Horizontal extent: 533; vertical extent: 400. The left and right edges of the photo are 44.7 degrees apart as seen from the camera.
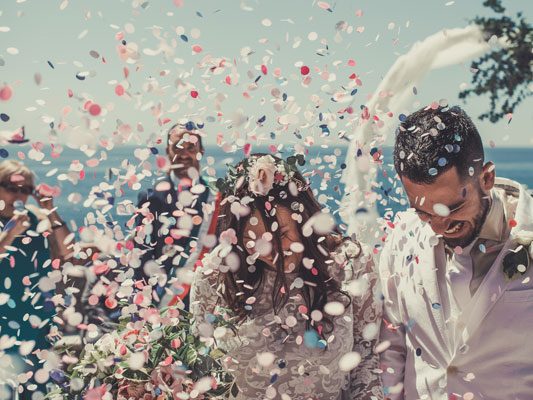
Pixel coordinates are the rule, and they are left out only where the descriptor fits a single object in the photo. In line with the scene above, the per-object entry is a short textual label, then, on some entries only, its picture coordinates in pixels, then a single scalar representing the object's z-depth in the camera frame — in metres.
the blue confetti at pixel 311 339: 2.19
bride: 2.21
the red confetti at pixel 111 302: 2.18
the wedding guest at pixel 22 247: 3.47
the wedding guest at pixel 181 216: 2.73
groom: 1.98
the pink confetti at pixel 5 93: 1.90
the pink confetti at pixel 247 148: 2.30
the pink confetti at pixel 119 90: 2.18
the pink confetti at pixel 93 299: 2.28
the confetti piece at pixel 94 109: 2.12
